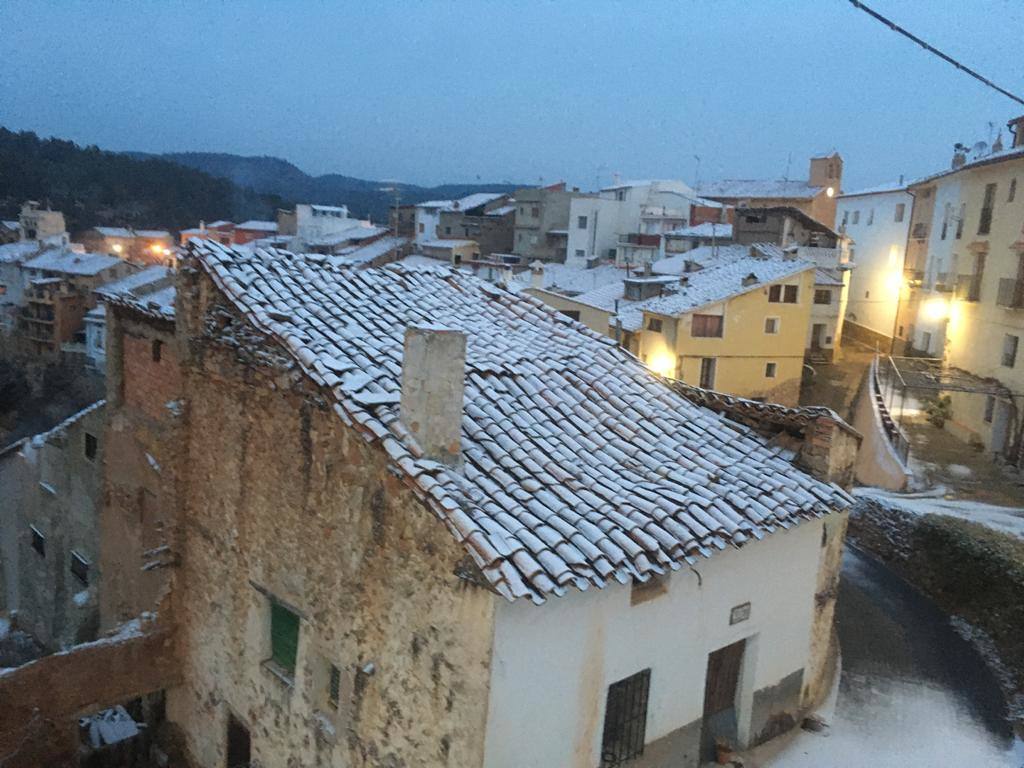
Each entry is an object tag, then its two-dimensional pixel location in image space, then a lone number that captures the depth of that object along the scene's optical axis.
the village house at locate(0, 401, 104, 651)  15.91
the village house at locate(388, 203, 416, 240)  64.88
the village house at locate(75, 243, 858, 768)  7.19
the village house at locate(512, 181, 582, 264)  56.16
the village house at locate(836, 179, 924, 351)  42.19
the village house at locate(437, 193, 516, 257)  61.44
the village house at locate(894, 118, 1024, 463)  25.06
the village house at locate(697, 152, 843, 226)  52.94
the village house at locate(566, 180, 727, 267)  52.81
